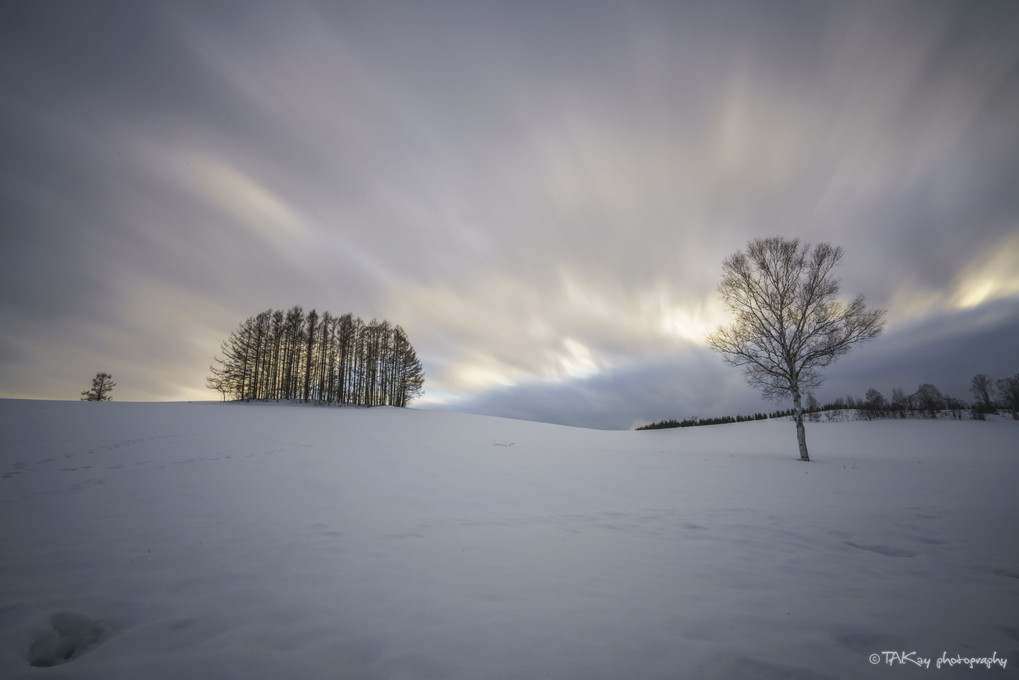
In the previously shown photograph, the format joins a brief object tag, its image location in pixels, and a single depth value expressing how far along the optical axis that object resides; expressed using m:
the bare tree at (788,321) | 13.98
